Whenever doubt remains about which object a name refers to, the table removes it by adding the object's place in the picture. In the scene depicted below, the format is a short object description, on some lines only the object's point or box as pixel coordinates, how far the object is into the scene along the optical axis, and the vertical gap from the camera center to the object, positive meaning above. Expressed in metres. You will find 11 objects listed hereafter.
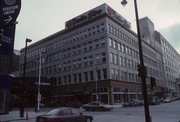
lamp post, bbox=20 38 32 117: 21.93 -1.87
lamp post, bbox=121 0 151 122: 10.58 +0.92
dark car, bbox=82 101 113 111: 29.72 -2.74
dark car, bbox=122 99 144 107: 39.78 -3.09
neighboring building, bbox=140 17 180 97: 88.38 +20.19
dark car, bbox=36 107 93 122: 11.16 -1.60
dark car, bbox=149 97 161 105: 41.92 -2.88
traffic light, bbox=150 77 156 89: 11.73 +0.37
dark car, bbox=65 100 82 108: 38.87 -2.89
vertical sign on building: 22.88 +6.45
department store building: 48.06 +9.16
